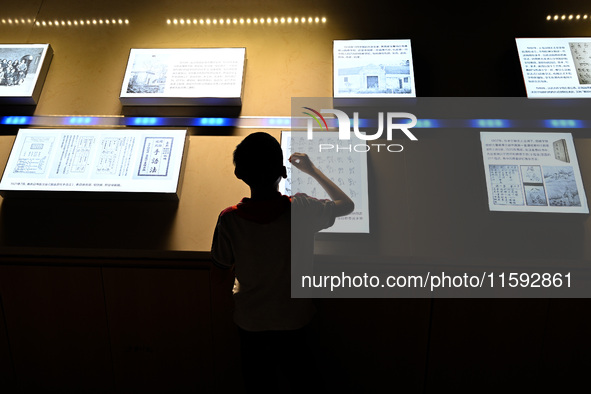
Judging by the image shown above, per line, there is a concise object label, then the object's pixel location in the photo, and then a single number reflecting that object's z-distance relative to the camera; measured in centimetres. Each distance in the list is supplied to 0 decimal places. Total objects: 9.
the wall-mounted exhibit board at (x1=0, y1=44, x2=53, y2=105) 270
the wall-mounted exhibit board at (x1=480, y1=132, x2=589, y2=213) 218
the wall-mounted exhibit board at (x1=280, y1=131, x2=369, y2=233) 219
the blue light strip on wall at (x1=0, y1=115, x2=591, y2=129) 249
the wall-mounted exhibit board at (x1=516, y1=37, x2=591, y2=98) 254
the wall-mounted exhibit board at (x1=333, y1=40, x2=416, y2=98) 257
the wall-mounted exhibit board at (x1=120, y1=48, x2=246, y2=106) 262
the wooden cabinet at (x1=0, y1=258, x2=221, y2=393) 213
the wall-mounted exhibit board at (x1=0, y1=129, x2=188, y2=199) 229
